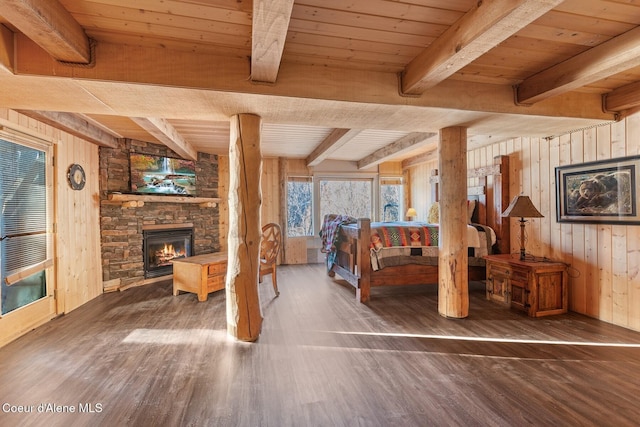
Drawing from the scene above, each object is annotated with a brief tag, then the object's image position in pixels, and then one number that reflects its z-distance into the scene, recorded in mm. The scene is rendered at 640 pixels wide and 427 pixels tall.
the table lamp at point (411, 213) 6548
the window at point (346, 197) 6816
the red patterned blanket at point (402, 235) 3920
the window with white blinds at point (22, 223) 2672
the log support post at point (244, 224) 2562
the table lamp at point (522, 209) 3364
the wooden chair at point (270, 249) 3965
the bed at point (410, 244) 3834
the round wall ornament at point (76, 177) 3596
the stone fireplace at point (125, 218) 4289
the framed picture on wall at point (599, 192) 2865
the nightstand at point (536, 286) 3209
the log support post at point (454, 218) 3057
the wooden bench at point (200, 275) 3830
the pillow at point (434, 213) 5395
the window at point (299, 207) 6625
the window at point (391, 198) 7168
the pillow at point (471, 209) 4754
